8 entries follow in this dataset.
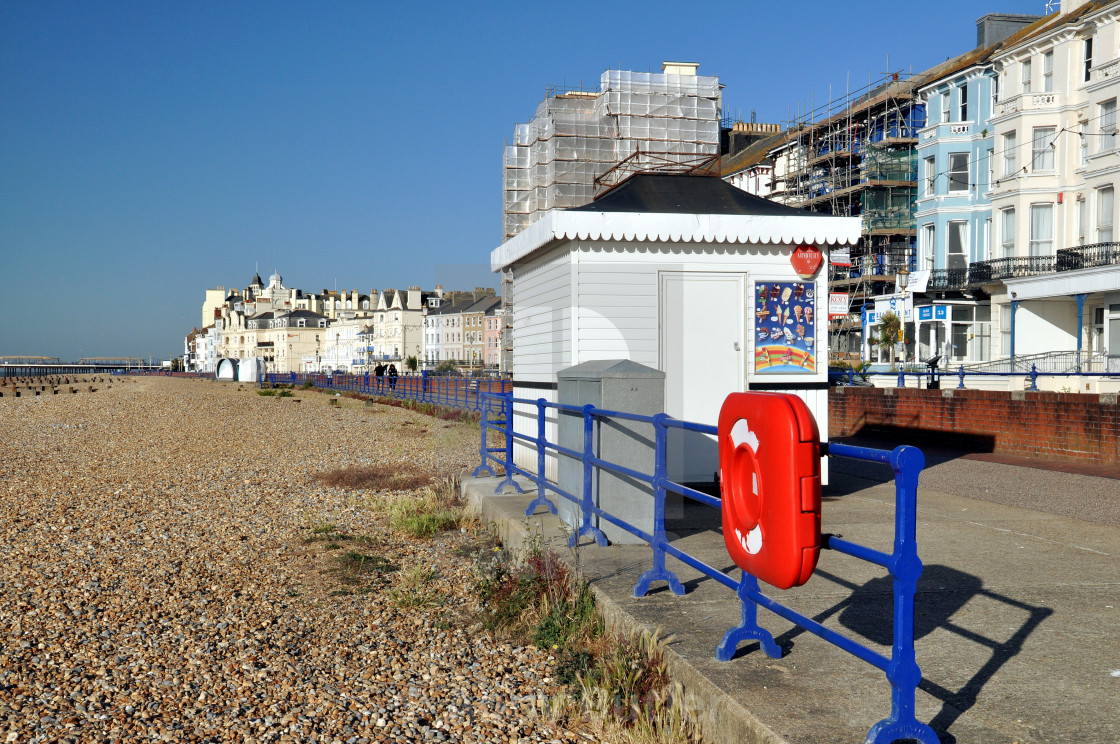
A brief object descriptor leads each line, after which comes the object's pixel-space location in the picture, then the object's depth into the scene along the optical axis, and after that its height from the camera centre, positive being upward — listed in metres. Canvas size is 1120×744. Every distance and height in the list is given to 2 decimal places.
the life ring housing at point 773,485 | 3.17 -0.51
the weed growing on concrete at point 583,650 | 3.98 -1.60
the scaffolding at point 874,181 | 46.62 +8.67
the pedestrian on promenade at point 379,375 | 44.56 -1.31
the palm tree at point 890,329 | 40.97 +0.69
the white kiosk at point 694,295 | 9.09 +0.52
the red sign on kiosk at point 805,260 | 9.43 +0.88
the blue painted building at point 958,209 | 38.41 +5.86
